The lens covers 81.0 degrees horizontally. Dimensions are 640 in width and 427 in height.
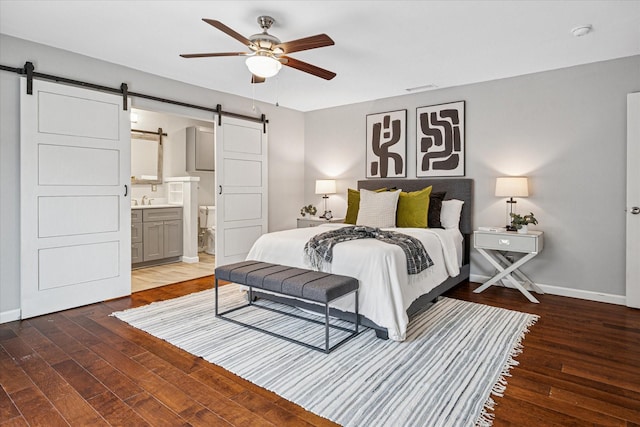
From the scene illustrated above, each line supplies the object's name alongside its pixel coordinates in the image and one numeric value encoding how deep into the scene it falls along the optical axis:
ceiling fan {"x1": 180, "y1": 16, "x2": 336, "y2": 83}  2.75
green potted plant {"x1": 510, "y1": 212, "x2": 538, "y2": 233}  3.98
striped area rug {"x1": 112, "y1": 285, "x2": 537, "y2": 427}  1.99
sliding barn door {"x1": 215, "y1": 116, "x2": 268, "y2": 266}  5.11
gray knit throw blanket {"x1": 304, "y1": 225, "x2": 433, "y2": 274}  3.18
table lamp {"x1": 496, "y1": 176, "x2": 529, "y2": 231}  4.06
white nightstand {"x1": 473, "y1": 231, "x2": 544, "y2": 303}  3.88
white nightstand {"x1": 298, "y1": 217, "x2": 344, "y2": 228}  5.53
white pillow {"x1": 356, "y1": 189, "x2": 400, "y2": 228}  4.47
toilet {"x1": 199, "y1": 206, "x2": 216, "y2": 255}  6.73
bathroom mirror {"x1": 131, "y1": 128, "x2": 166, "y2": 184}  6.21
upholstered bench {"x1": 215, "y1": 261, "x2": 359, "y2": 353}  2.64
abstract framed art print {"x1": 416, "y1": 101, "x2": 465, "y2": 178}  4.77
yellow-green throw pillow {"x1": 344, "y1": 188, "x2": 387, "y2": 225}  4.91
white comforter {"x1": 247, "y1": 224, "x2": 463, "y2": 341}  2.83
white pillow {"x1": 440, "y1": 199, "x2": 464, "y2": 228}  4.56
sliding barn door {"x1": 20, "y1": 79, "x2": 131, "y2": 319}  3.41
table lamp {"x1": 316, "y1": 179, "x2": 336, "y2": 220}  5.80
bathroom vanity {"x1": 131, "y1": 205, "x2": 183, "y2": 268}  5.48
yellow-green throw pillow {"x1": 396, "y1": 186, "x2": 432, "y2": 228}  4.42
